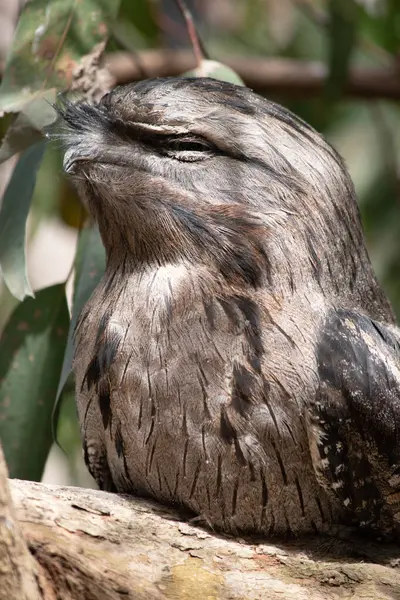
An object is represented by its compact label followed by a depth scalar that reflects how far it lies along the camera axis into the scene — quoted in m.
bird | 4.39
